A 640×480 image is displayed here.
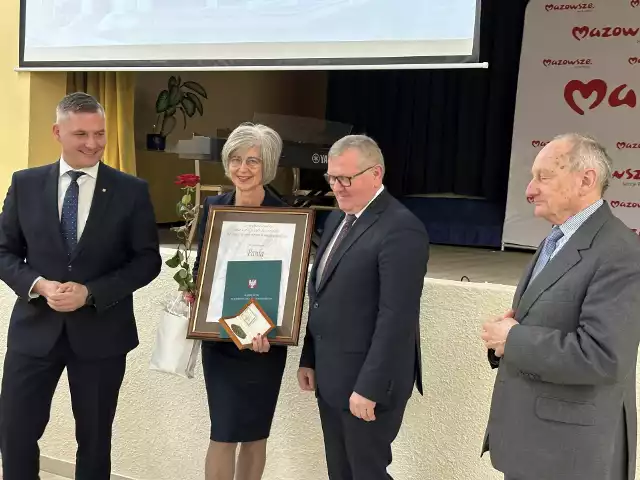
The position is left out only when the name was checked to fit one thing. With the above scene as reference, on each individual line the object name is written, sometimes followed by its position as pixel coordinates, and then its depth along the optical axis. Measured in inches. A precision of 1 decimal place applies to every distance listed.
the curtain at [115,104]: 154.8
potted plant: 223.0
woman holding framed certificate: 90.0
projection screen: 106.5
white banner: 223.5
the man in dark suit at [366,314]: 77.3
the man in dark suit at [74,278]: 91.2
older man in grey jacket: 60.6
